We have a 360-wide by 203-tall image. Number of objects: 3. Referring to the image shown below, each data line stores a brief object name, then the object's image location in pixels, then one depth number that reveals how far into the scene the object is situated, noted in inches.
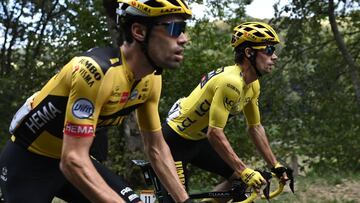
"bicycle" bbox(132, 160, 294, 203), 194.4
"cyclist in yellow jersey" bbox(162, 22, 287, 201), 195.8
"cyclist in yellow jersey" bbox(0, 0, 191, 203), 110.9
